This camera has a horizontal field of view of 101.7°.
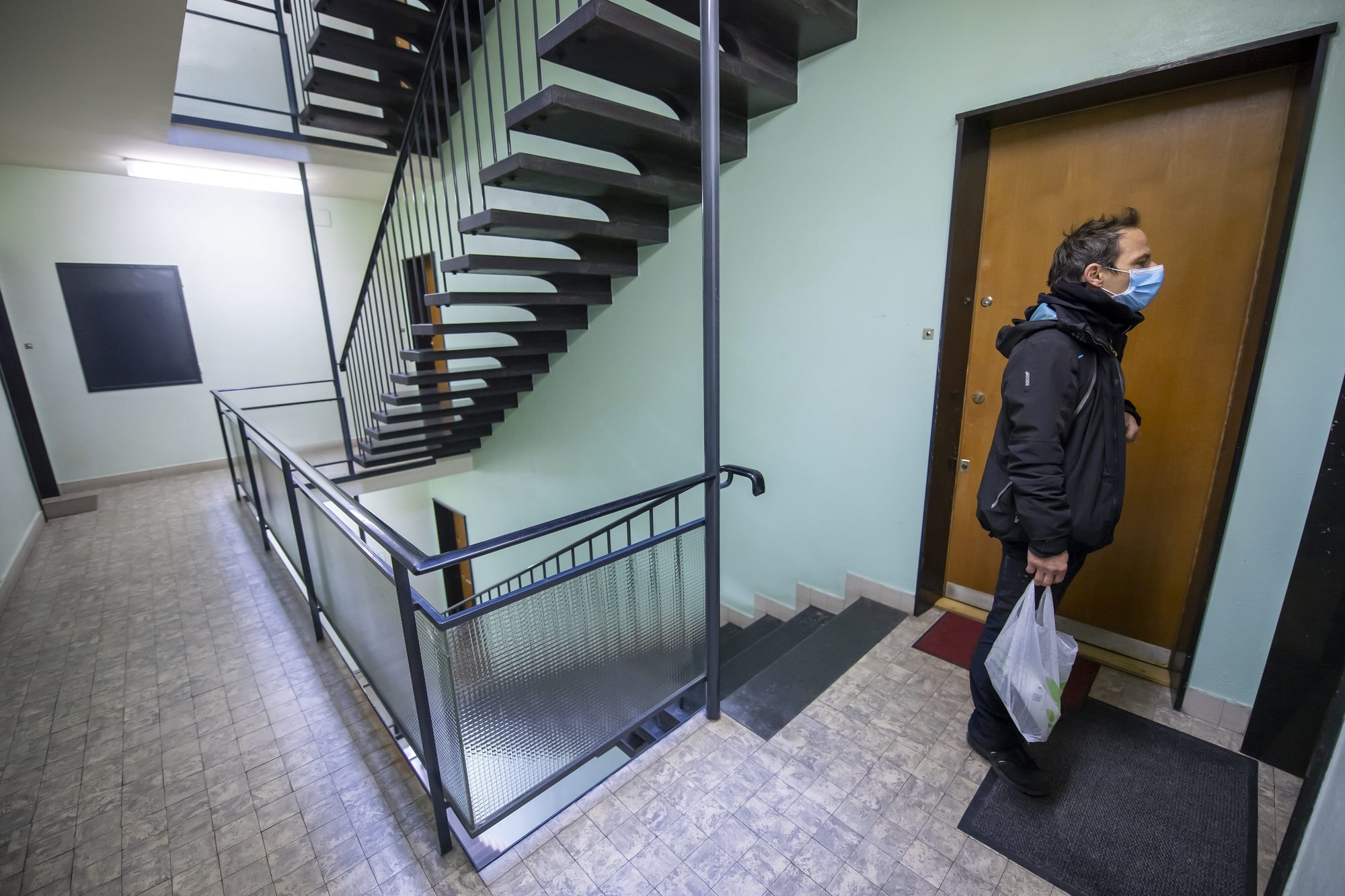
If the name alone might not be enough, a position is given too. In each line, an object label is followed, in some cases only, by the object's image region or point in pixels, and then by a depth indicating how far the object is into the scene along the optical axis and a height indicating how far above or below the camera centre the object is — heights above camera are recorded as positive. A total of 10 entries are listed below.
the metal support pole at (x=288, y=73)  3.63 +1.78
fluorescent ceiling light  4.81 +1.54
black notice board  5.11 +0.18
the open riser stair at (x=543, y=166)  1.82 +0.71
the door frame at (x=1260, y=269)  1.46 +0.26
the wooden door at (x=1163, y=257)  1.65 +0.22
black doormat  1.32 -1.30
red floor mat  1.94 -1.26
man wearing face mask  1.33 -0.19
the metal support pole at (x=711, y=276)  1.42 +0.15
